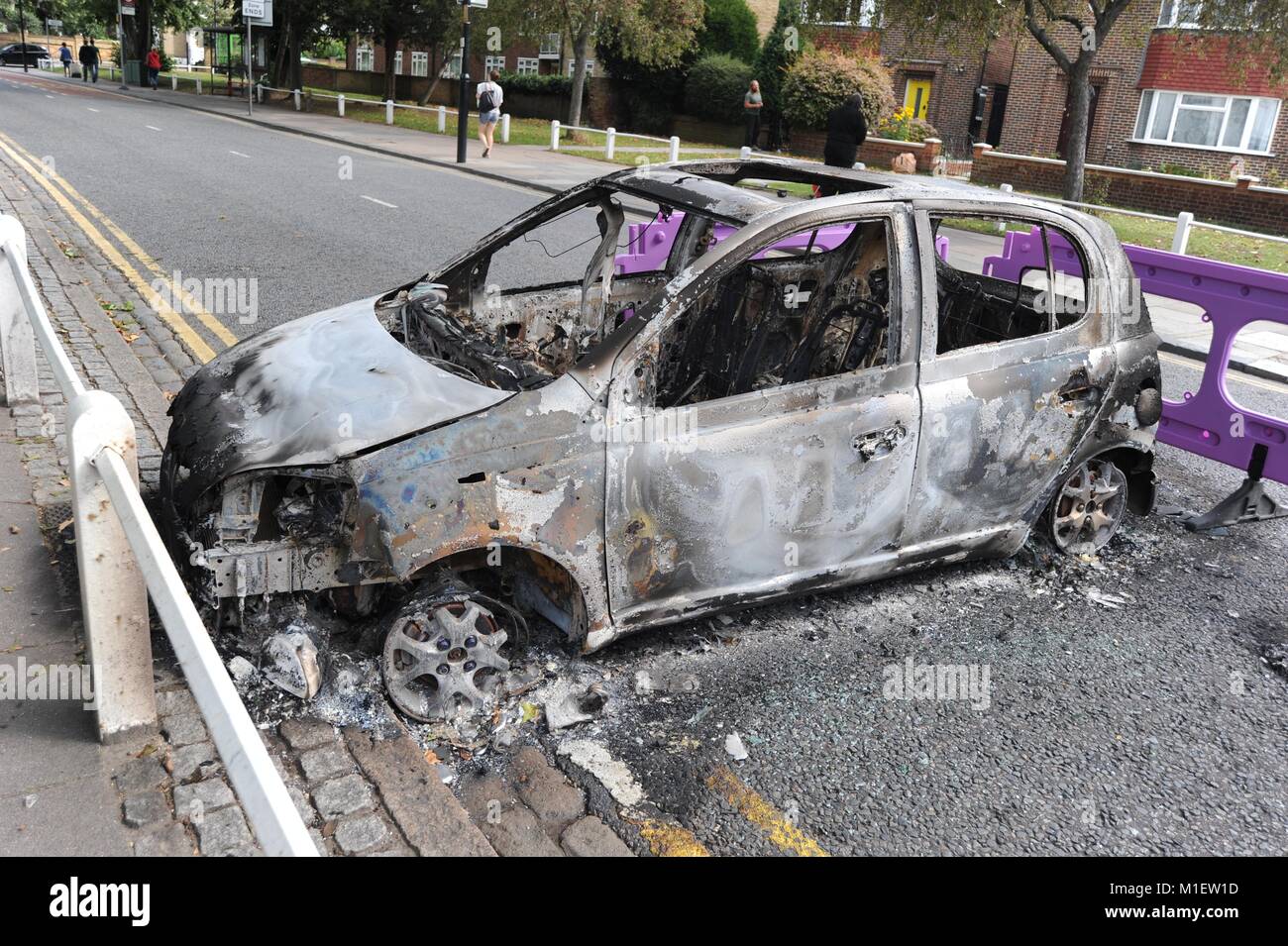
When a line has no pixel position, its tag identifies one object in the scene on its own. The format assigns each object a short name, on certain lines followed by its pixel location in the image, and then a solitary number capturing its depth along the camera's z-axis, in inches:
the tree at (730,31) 1450.5
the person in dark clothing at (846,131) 645.3
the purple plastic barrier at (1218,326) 226.1
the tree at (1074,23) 685.3
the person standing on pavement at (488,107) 957.8
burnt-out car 143.0
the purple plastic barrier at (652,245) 261.0
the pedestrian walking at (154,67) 1851.6
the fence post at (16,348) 236.8
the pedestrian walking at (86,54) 2006.6
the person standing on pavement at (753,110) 1039.0
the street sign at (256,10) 1263.5
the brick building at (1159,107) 1047.6
